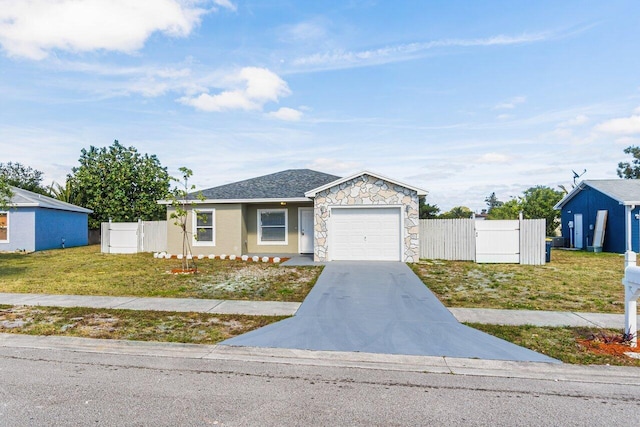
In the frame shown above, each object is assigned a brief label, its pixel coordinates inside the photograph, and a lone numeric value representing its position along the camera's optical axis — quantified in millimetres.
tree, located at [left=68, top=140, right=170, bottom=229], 30156
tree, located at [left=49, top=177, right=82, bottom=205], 29612
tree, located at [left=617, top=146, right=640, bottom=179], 43625
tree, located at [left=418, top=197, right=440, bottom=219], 34250
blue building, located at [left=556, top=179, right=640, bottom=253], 20266
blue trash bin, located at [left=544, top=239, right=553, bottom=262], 16109
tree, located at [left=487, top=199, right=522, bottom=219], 33875
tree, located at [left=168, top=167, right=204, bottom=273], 13281
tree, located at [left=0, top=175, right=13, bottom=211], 15037
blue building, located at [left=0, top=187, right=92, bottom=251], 21609
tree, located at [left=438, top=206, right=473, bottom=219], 44141
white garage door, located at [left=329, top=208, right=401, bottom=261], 15562
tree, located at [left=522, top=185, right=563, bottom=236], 34875
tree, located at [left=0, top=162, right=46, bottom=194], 43469
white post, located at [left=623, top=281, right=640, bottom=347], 5734
